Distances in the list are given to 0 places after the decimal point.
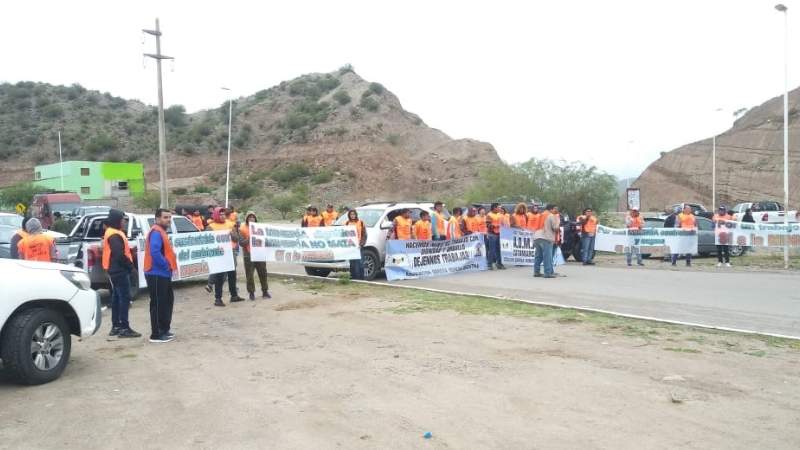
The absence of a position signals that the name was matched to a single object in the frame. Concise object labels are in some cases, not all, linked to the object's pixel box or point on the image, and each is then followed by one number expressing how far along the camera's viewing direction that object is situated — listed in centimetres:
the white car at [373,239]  1547
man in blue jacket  865
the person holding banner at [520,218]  1804
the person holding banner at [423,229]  1602
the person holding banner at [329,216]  1747
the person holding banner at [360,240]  1481
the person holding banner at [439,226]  1694
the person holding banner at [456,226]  1720
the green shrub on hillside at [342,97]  8169
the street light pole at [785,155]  1817
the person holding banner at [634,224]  1911
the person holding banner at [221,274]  1180
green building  6481
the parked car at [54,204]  2933
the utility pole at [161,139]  2554
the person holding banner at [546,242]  1526
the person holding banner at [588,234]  1900
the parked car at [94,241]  1156
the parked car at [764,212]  2710
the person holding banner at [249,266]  1227
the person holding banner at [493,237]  1806
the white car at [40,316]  625
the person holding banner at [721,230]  1855
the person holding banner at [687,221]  1938
